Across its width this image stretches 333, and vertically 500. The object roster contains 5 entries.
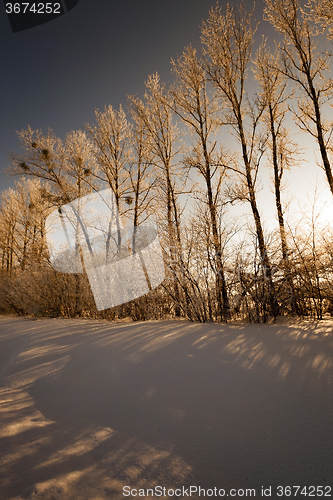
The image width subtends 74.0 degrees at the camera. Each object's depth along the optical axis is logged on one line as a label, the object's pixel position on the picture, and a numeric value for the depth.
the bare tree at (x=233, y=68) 5.86
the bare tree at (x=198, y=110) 6.46
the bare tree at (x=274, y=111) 6.51
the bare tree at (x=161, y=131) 8.09
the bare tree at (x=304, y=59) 5.52
